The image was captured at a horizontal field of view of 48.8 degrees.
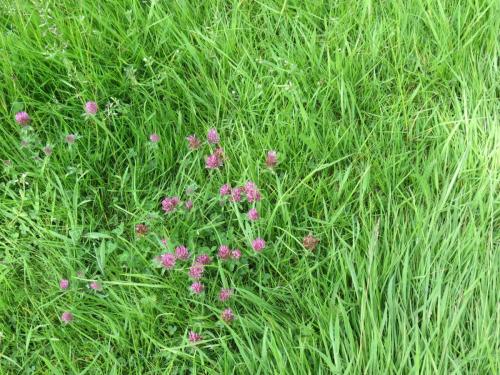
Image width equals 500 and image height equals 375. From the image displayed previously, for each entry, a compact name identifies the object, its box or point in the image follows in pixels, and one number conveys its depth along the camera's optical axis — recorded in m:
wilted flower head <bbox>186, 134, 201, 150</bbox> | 2.26
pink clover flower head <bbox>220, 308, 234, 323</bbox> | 1.87
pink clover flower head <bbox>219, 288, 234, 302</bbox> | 1.92
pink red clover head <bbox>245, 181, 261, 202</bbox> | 2.05
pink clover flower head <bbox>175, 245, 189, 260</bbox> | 1.96
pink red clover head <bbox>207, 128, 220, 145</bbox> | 2.25
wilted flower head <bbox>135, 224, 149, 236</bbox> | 2.04
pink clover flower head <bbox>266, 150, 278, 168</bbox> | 2.11
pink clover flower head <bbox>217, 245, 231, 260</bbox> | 1.98
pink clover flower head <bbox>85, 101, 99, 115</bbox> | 2.26
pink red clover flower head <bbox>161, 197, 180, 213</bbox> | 2.09
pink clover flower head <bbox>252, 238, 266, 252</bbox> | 1.96
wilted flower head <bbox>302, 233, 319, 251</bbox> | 1.97
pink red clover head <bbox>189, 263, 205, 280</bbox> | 1.92
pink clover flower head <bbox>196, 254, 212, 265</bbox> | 1.97
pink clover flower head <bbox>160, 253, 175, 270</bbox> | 1.93
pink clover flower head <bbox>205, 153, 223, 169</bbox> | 2.16
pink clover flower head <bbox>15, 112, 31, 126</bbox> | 2.27
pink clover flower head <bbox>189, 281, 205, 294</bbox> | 1.91
